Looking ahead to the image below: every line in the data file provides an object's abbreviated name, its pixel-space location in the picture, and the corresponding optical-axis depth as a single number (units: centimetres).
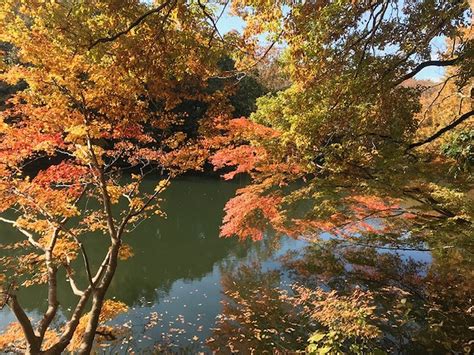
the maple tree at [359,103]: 421
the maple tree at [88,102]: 340
